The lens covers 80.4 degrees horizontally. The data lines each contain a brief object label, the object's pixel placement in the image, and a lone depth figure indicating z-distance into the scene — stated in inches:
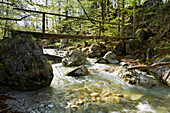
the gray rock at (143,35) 457.1
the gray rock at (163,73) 203.1
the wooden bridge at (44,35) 180.1
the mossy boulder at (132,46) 438.0
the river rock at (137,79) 202.1
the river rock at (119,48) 478.2
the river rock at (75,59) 367.9
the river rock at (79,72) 255.0
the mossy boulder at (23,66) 145.7
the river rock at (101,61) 396.2
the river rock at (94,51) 506.3
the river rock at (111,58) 391.4
